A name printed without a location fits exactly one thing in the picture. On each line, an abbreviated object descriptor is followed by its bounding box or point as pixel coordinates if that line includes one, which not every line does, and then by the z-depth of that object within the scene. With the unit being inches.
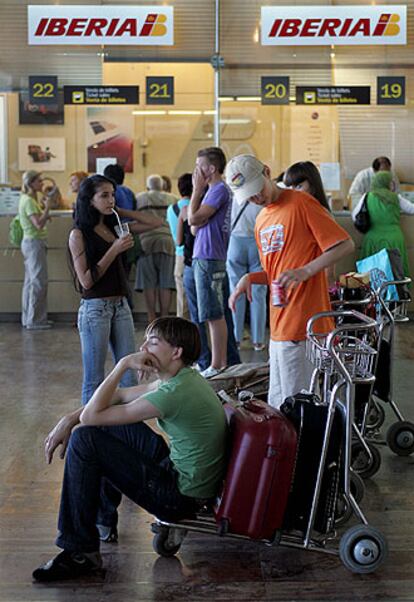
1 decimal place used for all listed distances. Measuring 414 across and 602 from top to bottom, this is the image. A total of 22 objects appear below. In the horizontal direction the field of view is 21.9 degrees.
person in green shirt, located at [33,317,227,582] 153.8
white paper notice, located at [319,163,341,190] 494.3
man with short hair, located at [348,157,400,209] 476.4
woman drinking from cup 214.2
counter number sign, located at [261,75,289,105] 483.5
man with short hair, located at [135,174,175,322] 421.4
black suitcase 156.3
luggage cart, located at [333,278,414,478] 208.4
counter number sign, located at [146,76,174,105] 484.7
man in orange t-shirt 181.8
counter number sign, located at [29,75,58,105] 480.7
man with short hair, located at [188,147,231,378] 291.9
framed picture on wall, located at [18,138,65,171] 487.5
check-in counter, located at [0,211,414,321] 457.1
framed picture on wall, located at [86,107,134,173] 491.5
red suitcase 151.4
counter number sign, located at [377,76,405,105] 484.7
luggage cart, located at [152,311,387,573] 155.5
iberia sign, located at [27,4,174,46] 477.4
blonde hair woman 430.0
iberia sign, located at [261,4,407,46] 476.7
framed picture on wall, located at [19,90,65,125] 484.4
